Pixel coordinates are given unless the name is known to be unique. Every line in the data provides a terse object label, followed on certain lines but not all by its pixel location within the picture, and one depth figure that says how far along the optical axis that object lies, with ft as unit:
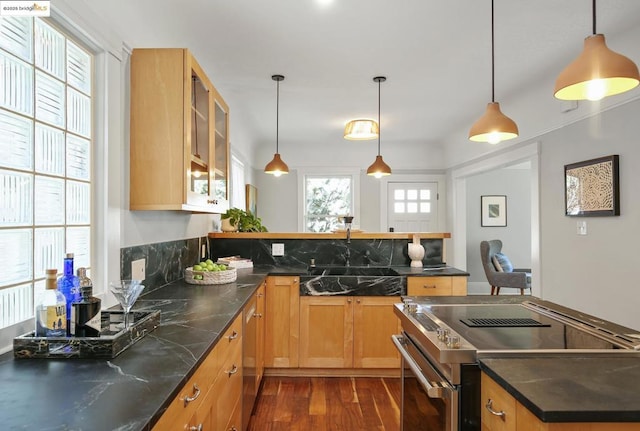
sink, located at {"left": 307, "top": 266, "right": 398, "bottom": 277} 11.50
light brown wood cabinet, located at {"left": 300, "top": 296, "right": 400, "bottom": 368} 10.11
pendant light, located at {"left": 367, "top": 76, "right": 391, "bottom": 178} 13.24
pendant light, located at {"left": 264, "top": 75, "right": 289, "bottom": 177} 13.15
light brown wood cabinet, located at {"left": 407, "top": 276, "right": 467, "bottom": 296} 10.09
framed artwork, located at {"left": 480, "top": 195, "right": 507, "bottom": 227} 22.58
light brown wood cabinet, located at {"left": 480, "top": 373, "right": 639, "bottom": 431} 2.87
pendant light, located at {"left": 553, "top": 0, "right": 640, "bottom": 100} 4.09
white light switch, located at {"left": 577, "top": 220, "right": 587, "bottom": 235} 10.55
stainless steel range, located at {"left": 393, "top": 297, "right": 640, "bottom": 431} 3.97
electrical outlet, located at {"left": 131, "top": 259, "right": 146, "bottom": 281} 6.72
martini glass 4.50
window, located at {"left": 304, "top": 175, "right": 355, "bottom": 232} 20.99
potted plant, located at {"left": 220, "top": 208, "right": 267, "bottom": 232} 12.05
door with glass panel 20.98
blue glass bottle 4.31
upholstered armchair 18.25
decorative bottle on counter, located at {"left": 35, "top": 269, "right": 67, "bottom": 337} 4.07
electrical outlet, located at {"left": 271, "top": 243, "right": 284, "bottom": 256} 11.85
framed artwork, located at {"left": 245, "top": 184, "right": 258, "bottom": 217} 17.63
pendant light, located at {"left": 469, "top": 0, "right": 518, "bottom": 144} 5.97
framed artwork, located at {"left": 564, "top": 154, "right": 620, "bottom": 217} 9.50
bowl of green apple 8.45
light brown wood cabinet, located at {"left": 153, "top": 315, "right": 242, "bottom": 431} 3.46
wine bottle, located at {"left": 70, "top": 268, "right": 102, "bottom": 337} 4.09
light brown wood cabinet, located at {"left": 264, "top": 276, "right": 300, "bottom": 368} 10.14
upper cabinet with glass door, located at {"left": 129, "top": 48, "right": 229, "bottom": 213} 6.47
